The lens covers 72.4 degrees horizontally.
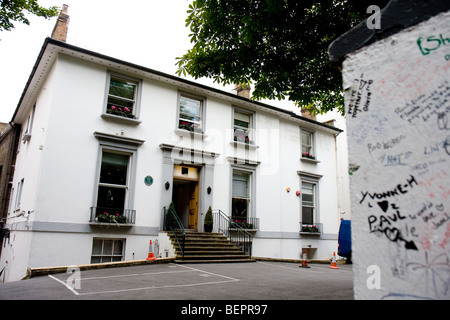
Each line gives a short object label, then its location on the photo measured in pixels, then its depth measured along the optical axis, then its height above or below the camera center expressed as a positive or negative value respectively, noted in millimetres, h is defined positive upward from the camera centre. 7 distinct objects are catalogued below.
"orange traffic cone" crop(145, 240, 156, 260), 10508 -1241
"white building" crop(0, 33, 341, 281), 10500 +2269
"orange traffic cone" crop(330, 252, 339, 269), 11692 -1546
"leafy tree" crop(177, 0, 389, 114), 6570 +4241
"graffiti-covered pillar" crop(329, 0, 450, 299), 1716 +438
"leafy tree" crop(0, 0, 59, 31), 8102 +5439
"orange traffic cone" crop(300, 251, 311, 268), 11172 -1445
